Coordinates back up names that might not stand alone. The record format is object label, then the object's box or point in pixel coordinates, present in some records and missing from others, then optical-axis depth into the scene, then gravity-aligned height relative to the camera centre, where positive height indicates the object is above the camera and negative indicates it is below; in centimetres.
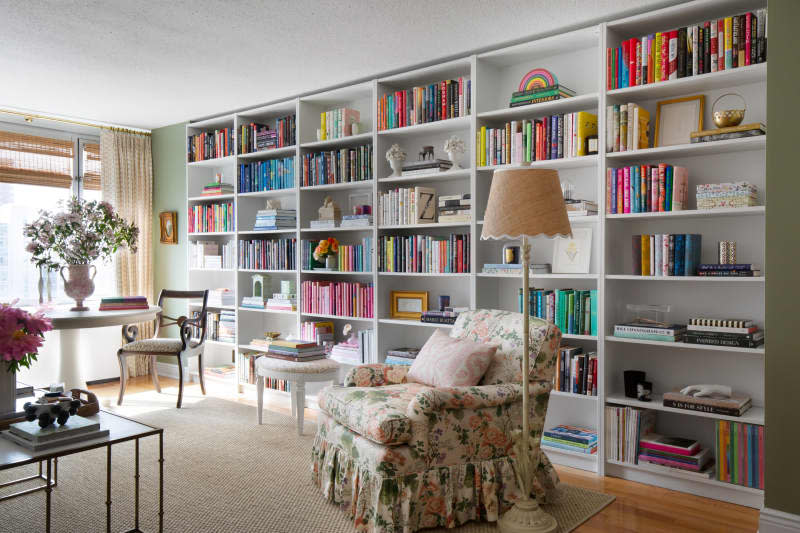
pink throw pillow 292 -51
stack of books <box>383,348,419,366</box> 426 -69
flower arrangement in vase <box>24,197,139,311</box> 443 +17
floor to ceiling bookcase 317 +19
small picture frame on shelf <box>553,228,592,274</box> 361 +3
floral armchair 254 -82
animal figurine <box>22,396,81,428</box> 234 -59
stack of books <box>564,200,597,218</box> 349 +29
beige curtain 607 +65
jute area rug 276 -119
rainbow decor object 367 +109
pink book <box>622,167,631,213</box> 334 +38
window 548 +71
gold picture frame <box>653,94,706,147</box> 329 +76
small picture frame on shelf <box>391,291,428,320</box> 438 -33
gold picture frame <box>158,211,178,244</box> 620 +33
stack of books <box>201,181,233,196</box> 564 +66
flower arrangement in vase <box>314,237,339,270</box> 466 +5
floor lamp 248 +15
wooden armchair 487 -70
